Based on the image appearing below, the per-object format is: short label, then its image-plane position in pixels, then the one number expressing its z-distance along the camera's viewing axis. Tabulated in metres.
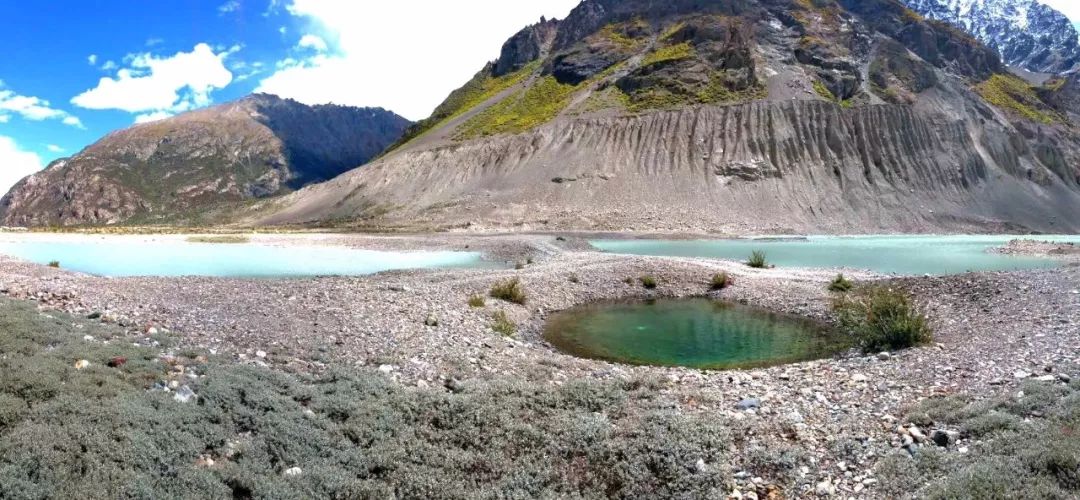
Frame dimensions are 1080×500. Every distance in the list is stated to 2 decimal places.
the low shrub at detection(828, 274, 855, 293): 23.31
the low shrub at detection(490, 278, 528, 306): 21.73
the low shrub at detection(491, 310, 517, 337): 17.20
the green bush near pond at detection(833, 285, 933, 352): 14.43
